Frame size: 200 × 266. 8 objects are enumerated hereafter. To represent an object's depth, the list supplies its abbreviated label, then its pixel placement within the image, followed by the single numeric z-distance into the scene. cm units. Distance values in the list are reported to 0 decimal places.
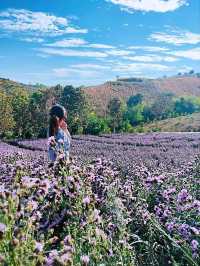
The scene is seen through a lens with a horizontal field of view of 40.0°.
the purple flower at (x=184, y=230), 214
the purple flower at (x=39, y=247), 155
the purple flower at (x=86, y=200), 229
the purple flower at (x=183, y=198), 239
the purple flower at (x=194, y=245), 201
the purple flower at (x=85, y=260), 152
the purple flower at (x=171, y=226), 225
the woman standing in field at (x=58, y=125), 386
